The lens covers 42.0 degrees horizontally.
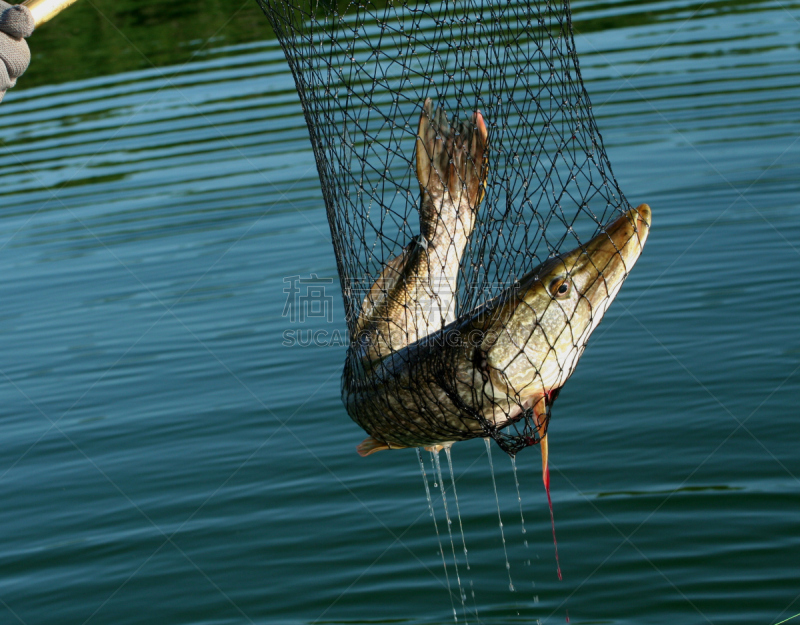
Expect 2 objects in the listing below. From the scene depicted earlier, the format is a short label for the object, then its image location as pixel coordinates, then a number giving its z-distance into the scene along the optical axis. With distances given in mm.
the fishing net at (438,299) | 3879
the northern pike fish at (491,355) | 3764
